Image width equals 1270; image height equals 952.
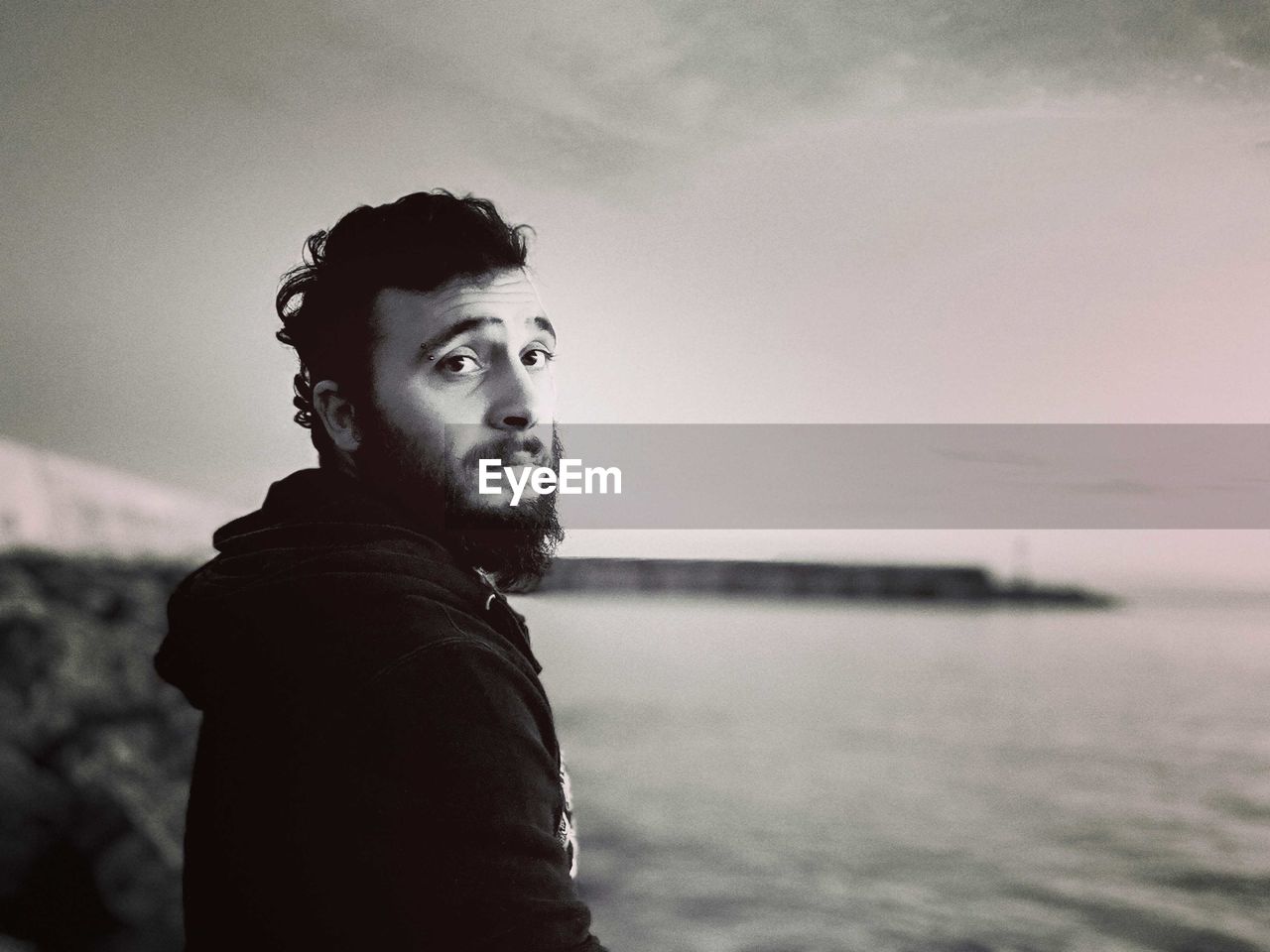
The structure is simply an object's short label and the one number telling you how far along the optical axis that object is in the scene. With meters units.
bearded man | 0.70
